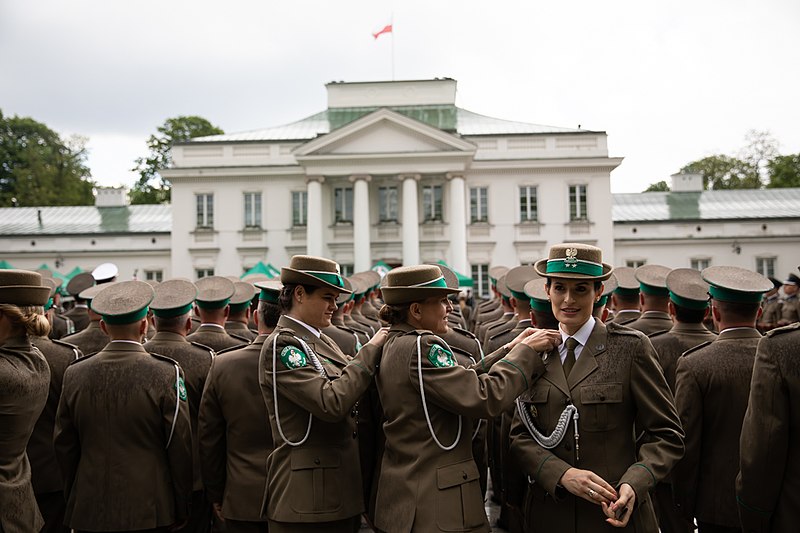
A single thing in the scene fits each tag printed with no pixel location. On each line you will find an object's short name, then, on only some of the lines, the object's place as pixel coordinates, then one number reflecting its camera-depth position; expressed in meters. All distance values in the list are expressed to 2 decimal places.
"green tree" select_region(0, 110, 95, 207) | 58.31
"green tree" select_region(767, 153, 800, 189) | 55.06
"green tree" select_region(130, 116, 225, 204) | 59.00
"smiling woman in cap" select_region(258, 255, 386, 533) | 3.95
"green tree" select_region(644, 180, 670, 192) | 70.19
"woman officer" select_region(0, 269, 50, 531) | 3.93
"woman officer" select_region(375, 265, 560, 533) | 3.64
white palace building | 37.75
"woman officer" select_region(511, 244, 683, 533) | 3.56
